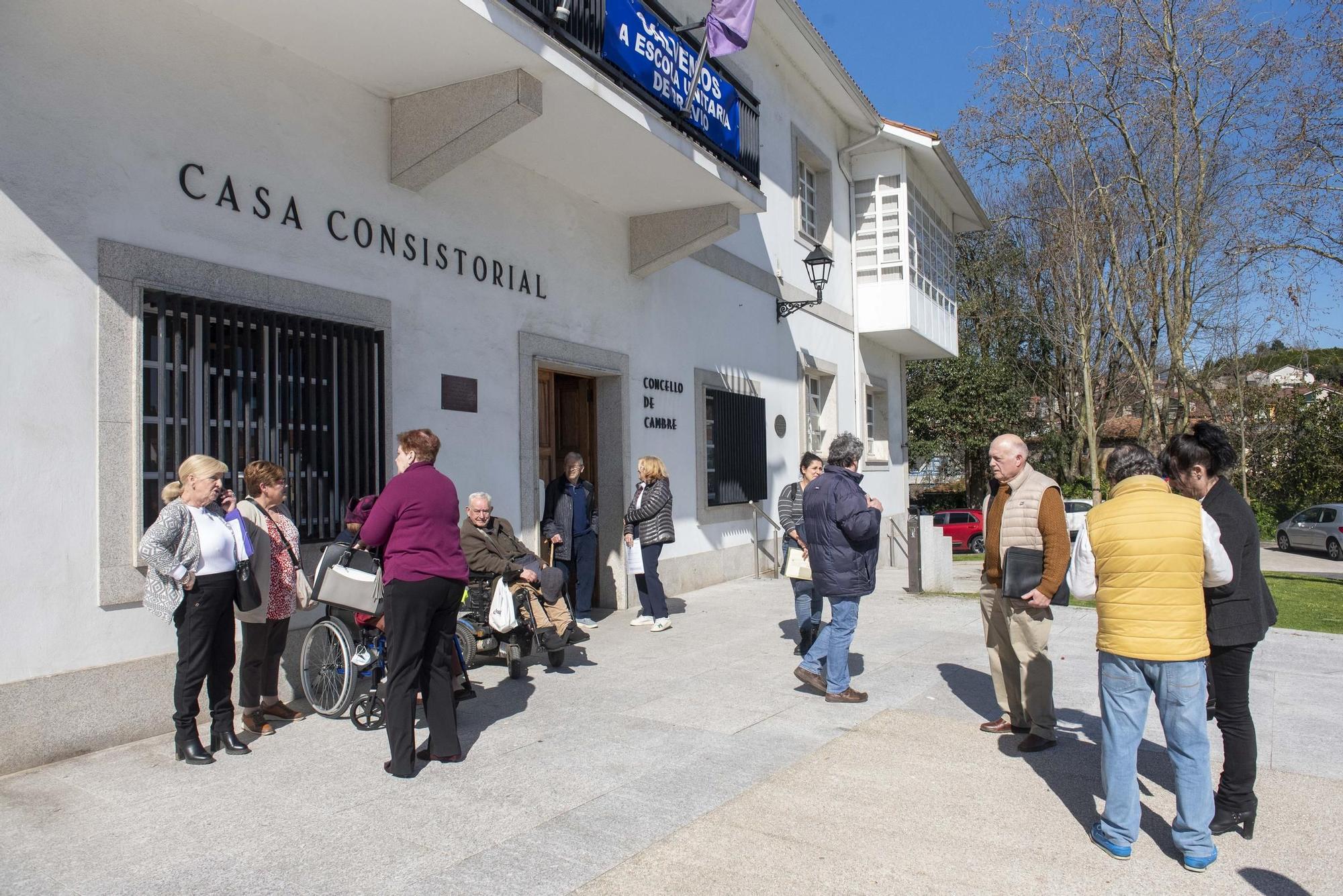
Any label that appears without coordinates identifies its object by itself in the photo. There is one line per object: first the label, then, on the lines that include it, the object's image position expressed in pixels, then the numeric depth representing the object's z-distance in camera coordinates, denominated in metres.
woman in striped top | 7.39
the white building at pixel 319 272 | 4.94
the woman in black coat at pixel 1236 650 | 3.86
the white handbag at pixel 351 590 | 5.22
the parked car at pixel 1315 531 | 26.84
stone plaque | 7.54
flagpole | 8.66
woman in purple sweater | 4.57
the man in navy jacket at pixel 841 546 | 5.79
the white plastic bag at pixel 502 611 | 6.20
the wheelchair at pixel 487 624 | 6.50
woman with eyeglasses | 5.31
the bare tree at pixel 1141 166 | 19.92
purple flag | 9.12
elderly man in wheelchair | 6.55
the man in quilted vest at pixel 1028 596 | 4.83
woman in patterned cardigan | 4.59
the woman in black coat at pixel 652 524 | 8.62
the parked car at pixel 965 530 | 26.80
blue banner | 7.71
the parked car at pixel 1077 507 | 24.08
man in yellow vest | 3.59
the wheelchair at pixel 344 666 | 5.43
